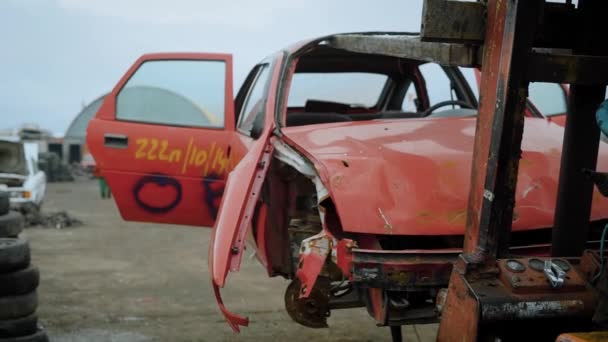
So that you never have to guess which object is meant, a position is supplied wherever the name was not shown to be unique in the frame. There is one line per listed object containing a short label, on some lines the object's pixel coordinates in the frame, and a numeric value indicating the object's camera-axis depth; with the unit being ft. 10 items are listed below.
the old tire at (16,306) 13.91
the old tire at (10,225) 15.21
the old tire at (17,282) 13.98
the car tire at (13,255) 13.91
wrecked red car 9.02
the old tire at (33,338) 13.87
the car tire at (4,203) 15.40
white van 35.53
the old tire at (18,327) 13.87
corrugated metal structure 83.20
